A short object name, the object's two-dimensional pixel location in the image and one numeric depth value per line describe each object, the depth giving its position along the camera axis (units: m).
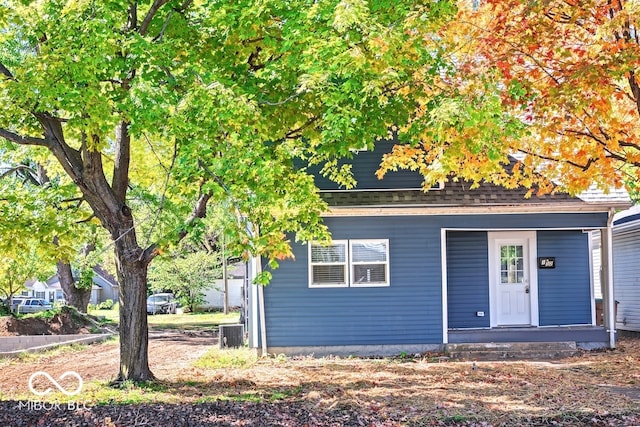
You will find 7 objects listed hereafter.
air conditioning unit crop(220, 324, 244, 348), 17.88
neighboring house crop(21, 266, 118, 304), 56.97
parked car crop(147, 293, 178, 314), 43.62
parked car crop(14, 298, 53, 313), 44.28
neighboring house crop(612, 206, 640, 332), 19.81
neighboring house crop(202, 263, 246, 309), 47.39
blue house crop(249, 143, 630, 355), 15.57
